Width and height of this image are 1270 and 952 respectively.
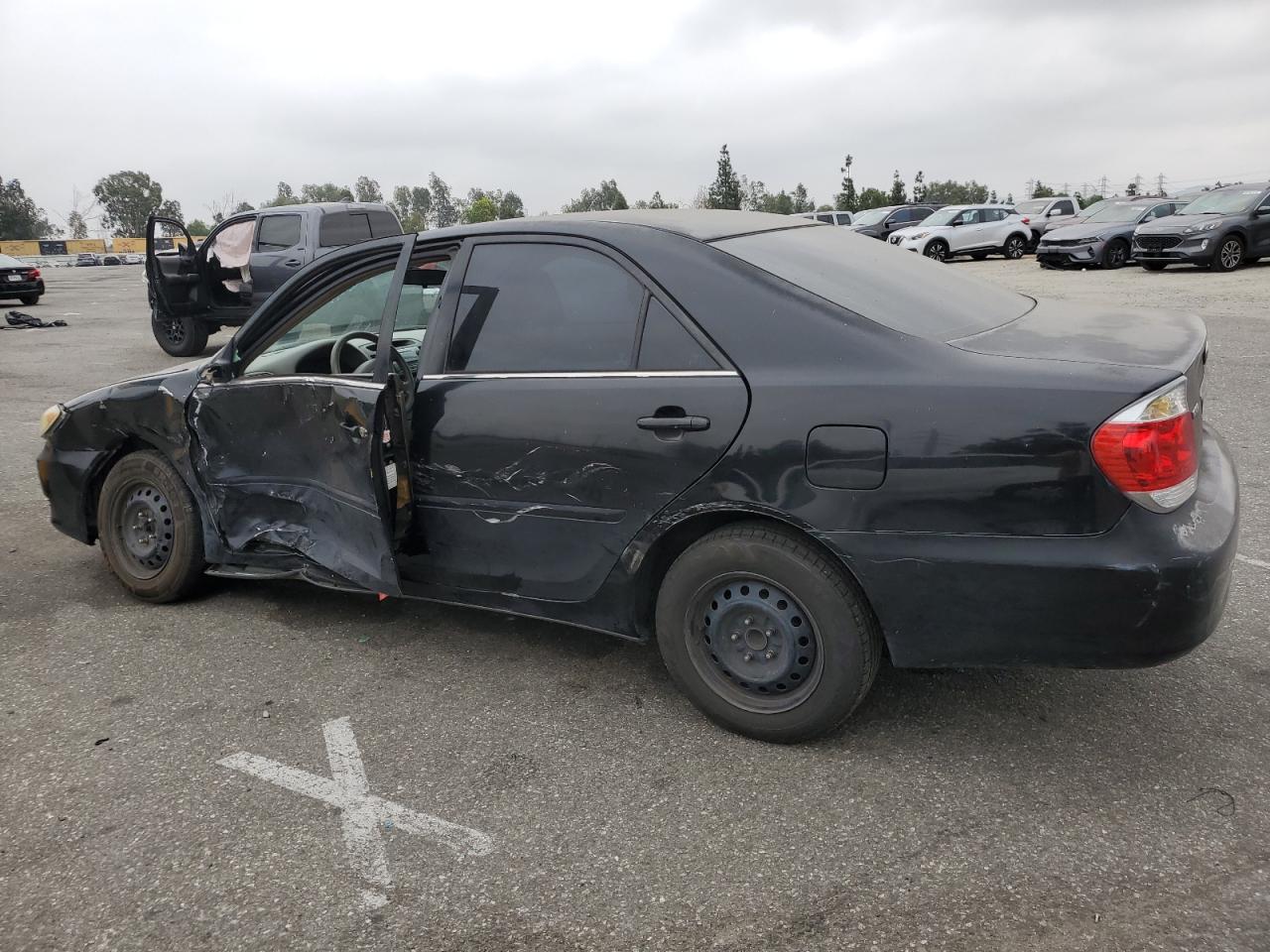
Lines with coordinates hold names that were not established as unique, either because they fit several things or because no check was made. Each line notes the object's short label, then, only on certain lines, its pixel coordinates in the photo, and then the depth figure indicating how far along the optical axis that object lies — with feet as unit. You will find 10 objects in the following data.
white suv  81.87
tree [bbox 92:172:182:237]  411.95
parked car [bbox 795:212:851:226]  111.91
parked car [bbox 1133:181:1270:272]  57.06
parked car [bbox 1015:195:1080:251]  88.28
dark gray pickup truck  38.88
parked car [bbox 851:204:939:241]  99.40
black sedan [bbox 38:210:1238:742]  8.26
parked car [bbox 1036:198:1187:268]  66.33
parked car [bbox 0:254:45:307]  70.18
